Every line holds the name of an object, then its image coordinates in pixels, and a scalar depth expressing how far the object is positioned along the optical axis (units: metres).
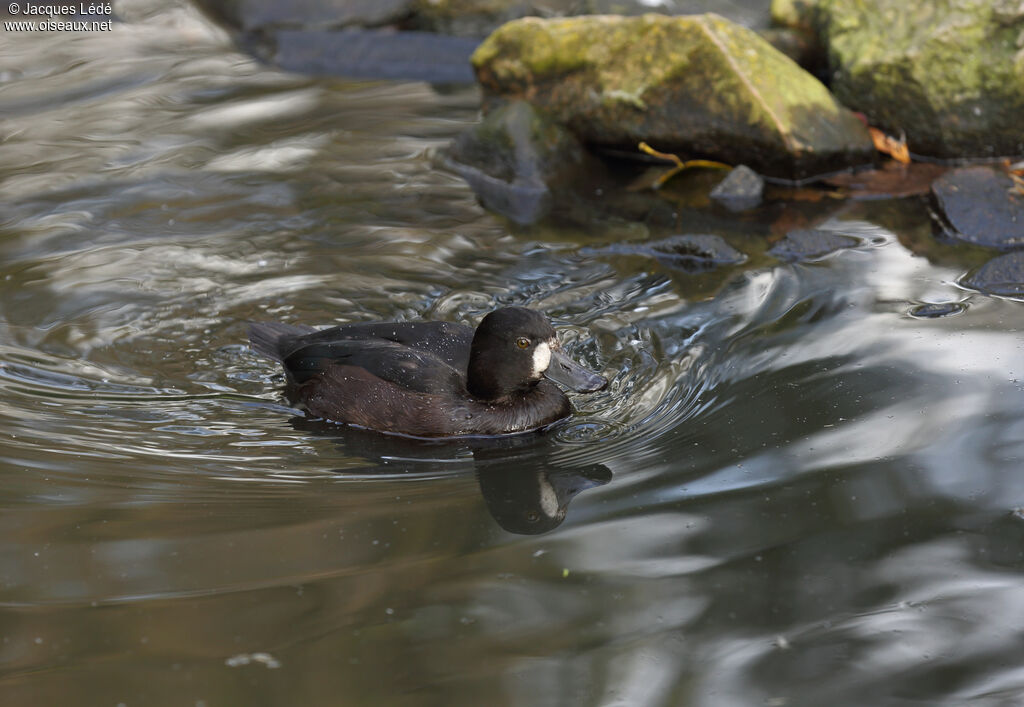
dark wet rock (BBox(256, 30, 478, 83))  21.47
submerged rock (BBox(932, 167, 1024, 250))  13.73
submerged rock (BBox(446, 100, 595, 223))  16.27
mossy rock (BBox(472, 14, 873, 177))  16.00
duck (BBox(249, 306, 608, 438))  9.95
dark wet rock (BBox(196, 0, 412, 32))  22.06
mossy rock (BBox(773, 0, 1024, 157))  15.99
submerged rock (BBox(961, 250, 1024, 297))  12.09
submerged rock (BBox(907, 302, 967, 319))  11.53
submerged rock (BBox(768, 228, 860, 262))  13.52
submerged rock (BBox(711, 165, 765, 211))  15.65
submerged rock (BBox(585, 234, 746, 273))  13.53
